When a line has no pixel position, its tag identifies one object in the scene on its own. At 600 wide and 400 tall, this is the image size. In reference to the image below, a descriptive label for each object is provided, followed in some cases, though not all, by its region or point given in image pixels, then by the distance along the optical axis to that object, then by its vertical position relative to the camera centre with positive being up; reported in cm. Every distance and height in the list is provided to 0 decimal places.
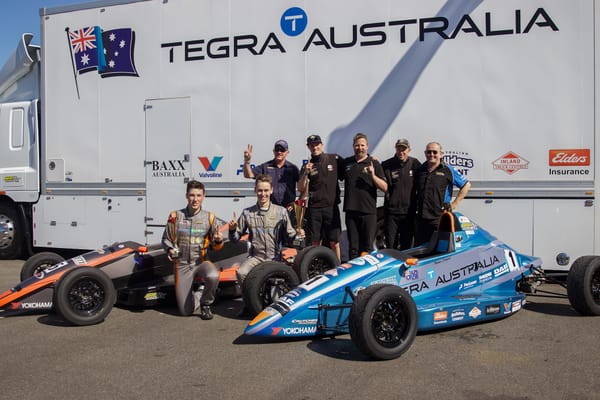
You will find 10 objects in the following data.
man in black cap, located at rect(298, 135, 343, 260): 758 -8
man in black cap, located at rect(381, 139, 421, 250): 744 -11
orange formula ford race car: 596 -97
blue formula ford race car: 483 -94
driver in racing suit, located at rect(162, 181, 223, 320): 649 -60
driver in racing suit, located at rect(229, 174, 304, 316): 661 -44
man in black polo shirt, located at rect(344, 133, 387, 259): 730 -13
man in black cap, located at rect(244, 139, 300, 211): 783 +11
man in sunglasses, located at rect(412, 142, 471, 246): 710 -5
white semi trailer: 749 +114
